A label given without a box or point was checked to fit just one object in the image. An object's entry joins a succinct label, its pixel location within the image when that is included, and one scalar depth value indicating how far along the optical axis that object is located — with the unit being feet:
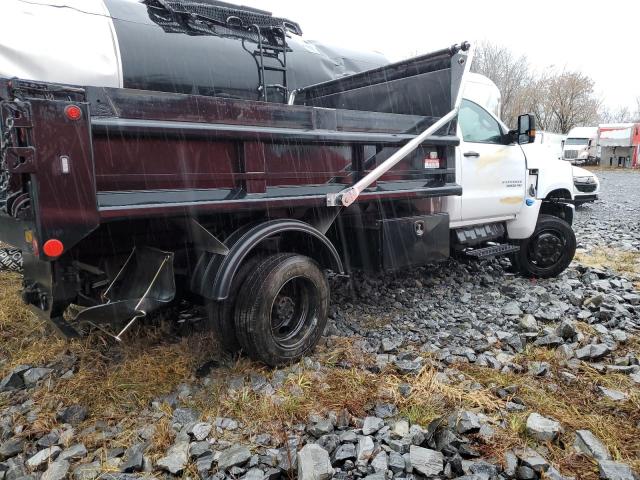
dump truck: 8.34
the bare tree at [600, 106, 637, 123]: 219.00
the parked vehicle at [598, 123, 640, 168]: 111.34
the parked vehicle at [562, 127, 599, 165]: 112.16
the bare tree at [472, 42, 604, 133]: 131.34
